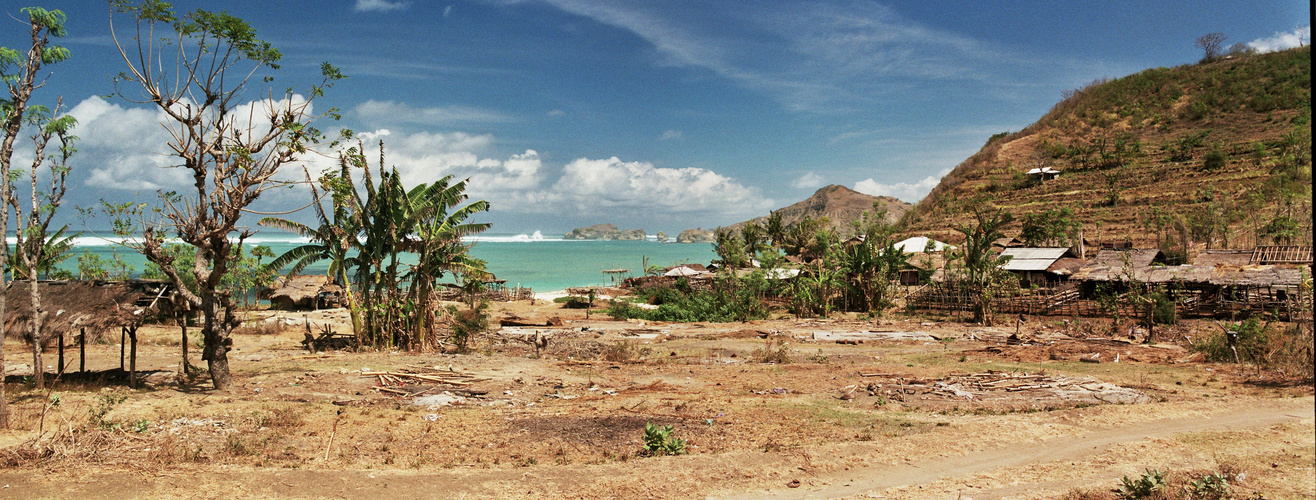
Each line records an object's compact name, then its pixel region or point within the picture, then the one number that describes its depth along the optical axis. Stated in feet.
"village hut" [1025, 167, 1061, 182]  187.19
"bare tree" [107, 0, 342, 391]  35.40
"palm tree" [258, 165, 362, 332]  55.16
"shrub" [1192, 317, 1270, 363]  48.11
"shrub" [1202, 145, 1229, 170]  158.81
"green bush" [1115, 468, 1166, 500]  23.65
